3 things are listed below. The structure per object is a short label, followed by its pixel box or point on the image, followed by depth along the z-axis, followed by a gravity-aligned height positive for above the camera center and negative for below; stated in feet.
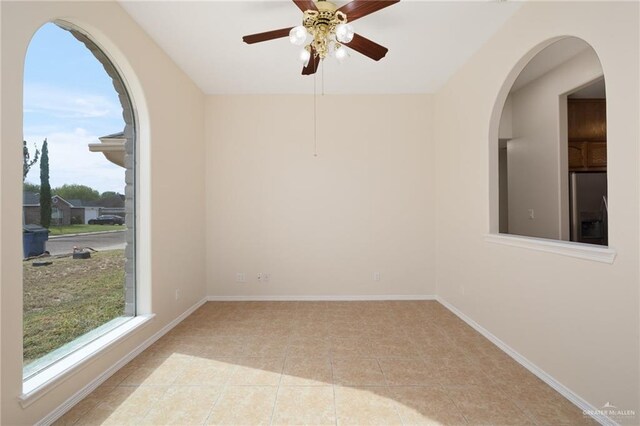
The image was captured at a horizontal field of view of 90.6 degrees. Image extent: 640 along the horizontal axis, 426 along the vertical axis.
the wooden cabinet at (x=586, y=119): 12.89 +3.82
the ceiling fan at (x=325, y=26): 6.61 +4.22
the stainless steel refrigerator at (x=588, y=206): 11.30 +0.23
